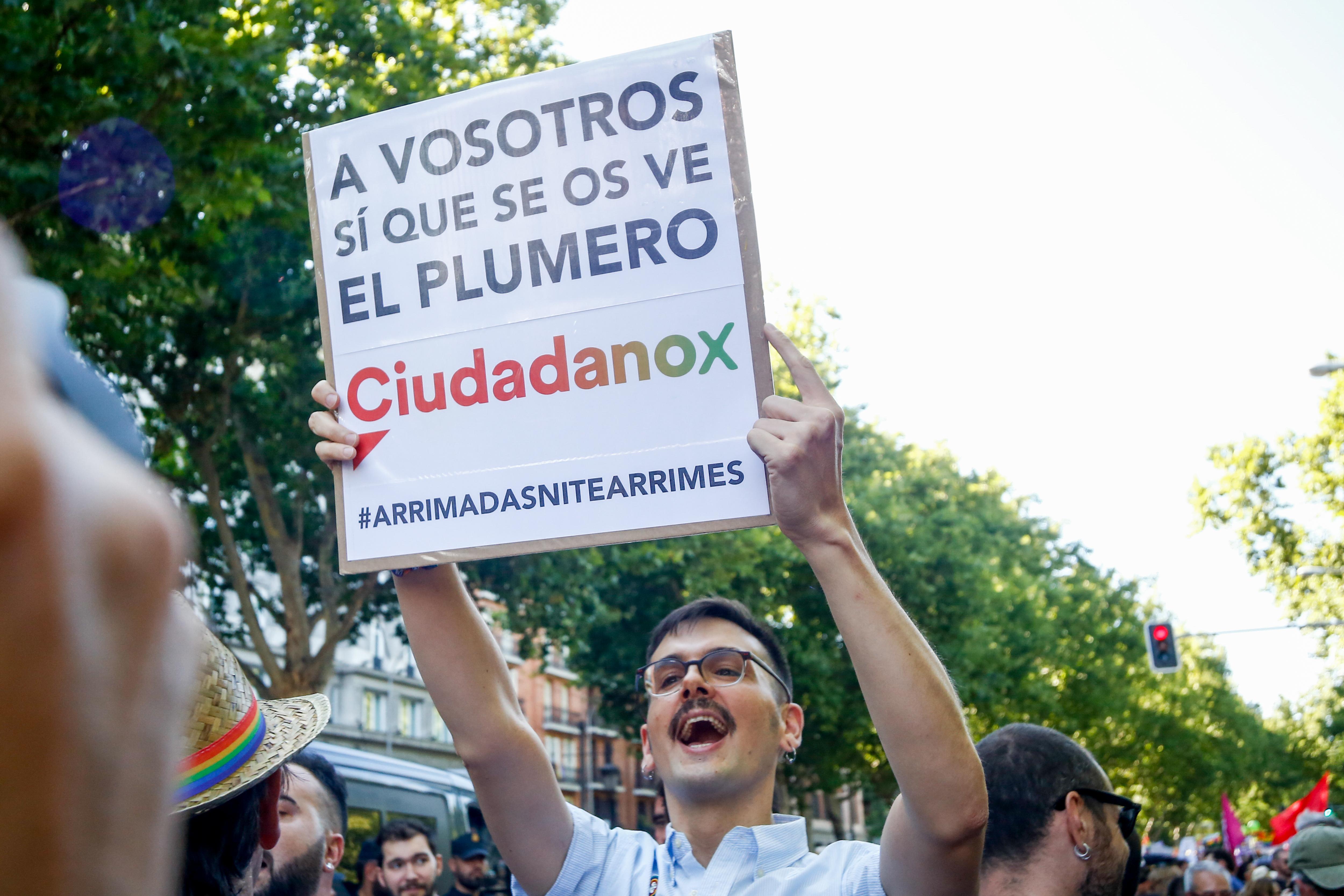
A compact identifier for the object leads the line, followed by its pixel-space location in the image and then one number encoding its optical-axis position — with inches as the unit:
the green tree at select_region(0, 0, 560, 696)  329.7
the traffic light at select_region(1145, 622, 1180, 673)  962.1
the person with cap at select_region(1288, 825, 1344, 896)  212.8
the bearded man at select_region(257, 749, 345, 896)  136.3
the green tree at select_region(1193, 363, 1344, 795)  1239.5
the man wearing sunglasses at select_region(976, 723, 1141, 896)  114.2
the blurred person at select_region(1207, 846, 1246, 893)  613.3
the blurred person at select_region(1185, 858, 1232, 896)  358.9
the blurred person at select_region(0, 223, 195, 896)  20.1
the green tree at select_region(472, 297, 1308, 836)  787.4
